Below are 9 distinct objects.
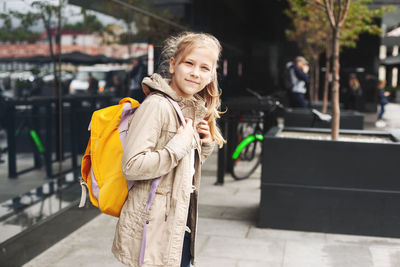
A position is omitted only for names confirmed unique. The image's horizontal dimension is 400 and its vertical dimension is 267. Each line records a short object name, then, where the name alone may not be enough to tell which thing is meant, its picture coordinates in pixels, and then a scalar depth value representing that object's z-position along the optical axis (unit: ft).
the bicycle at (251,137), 23.68
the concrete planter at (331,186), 15.28
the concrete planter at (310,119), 28.09
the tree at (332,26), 18.42
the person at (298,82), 35.37
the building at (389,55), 68.03
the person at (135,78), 21.15
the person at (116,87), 19.64
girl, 6.45
